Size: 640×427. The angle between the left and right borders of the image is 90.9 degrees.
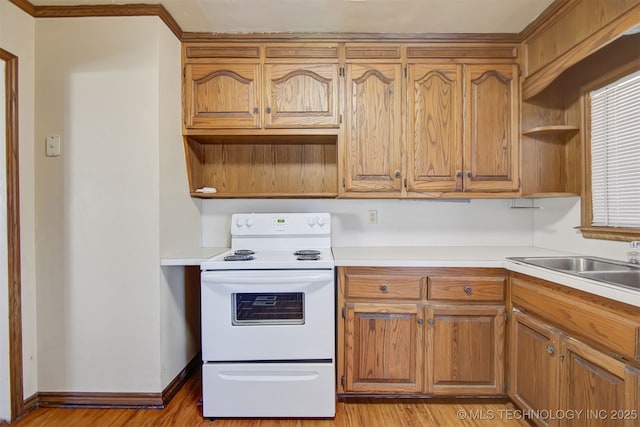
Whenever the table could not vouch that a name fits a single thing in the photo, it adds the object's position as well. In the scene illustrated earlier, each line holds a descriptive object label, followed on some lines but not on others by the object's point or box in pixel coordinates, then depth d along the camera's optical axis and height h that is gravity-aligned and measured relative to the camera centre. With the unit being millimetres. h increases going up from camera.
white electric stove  1721 -749
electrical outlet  2400 -34
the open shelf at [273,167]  2371 +348
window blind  1611 +314
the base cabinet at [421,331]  1791 -681
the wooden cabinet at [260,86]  2061 +835
